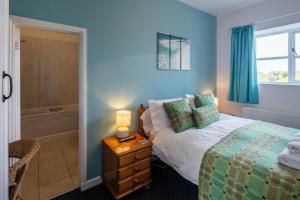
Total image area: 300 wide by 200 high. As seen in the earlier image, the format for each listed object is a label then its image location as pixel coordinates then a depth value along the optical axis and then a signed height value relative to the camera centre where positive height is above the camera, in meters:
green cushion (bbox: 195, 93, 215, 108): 2.55 -0.02
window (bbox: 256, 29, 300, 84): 2.69 +0.68
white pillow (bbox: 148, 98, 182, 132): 2.20 -0.23
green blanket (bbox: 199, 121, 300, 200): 1.14 -0.53
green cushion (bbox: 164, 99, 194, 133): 2.07 -0.20
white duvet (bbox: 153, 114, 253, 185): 1.63 -0.48
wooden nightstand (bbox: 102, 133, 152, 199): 1.74 -0.71
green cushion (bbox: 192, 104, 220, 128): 2.15 -0.22
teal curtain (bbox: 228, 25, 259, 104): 2.90 +0.55
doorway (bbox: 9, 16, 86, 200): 1.65 -0.09
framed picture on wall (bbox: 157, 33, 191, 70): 2.60 +0.73
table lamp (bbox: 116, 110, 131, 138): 2.00 -0.28
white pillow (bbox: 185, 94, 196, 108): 2.63 -0.04
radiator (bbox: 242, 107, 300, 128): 2.55 -0.28
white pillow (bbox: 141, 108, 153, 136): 2.30 -0.29
